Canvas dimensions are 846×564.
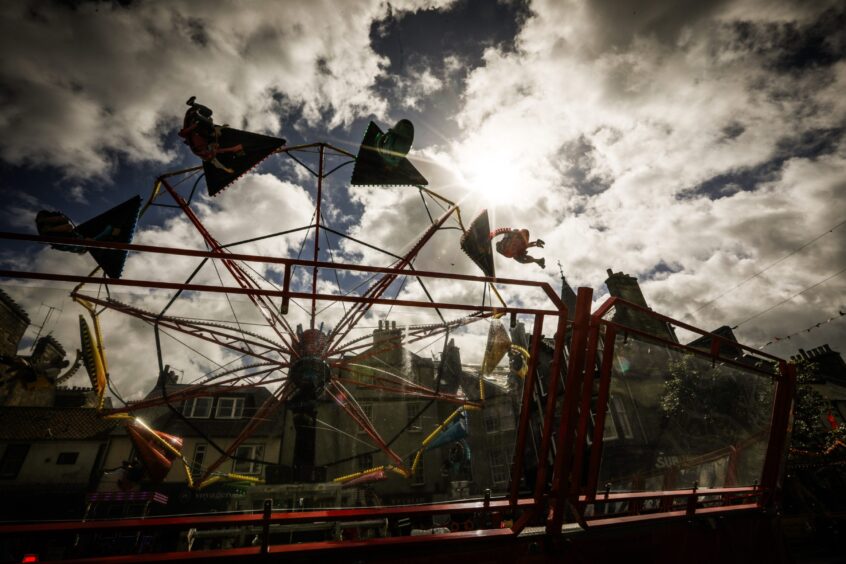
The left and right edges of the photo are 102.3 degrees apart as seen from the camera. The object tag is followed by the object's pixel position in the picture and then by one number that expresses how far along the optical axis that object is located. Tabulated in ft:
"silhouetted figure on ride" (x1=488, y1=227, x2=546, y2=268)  21.93
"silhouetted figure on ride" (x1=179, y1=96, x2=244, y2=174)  23.64
